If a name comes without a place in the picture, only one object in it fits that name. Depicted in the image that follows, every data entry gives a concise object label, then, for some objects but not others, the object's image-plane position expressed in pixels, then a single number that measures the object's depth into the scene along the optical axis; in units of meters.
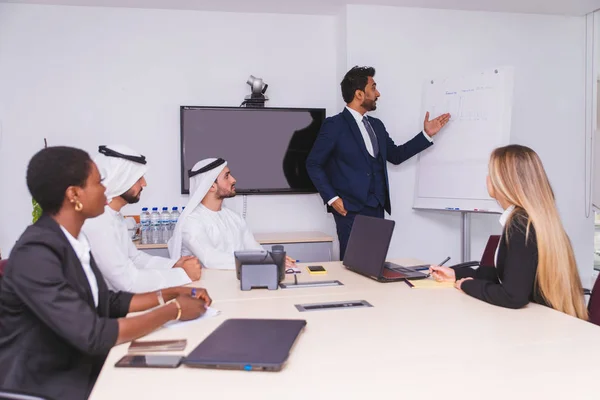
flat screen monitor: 4.43
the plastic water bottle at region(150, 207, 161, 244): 4.14
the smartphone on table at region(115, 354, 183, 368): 1.35
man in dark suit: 3.94
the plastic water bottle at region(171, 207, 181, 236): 4.24
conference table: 1.20
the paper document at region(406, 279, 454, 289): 2.28
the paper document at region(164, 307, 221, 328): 1.71
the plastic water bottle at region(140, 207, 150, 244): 4.11
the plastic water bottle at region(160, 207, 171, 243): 4.18
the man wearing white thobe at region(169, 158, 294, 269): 3.04
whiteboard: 3.92
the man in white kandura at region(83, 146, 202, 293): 2.27
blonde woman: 1.93
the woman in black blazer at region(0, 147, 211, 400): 1.43
